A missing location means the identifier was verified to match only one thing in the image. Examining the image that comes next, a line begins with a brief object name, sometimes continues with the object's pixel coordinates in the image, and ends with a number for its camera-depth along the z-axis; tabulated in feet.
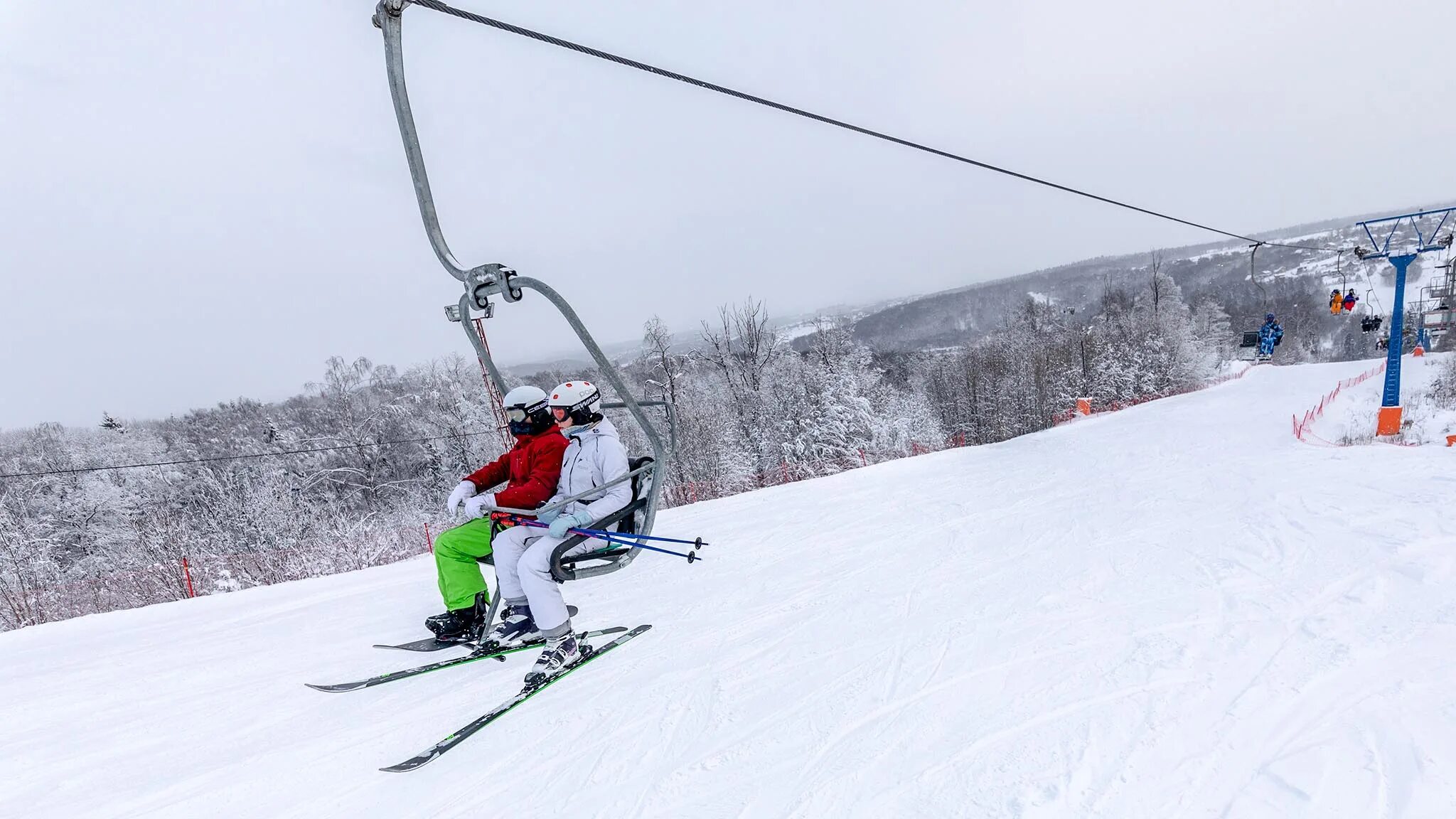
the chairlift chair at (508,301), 9.53
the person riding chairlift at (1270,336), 62.75
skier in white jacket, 12.49
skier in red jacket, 13.42
